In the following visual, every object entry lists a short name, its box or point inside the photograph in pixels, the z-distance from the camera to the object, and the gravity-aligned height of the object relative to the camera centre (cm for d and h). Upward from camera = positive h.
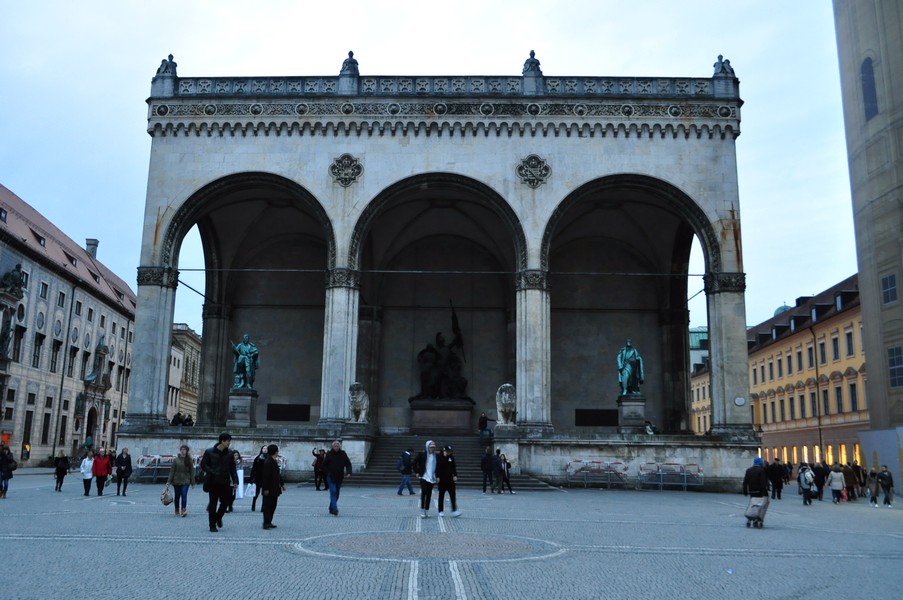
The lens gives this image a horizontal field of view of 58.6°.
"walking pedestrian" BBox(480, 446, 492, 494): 2475 -29
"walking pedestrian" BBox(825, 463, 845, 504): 2578 -71
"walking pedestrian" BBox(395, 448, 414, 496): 2312 -42
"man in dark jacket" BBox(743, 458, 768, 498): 1589 -44
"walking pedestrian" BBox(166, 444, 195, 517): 1563 -48
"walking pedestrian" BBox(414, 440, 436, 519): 1617 -49
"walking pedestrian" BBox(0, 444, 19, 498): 2134 -50
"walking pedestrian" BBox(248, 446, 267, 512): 1549 -33
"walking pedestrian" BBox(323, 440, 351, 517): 1590 -33
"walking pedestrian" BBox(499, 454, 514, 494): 2431 -43
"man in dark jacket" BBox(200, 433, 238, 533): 1342 -38
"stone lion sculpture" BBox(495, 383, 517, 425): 2802 +180
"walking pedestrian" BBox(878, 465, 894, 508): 2405 -67
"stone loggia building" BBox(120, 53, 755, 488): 2938 +1069
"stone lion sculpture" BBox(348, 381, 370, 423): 2850 +183
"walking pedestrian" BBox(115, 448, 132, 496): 2202 -48
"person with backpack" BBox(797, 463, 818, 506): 2394 -64
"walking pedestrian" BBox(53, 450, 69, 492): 2466 -63
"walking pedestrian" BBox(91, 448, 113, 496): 2181 -51
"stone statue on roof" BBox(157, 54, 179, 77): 3212 +1508
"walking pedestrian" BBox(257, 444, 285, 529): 1366 -54
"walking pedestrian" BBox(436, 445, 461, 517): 1600 -36
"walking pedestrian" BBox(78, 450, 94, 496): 2181 -52
